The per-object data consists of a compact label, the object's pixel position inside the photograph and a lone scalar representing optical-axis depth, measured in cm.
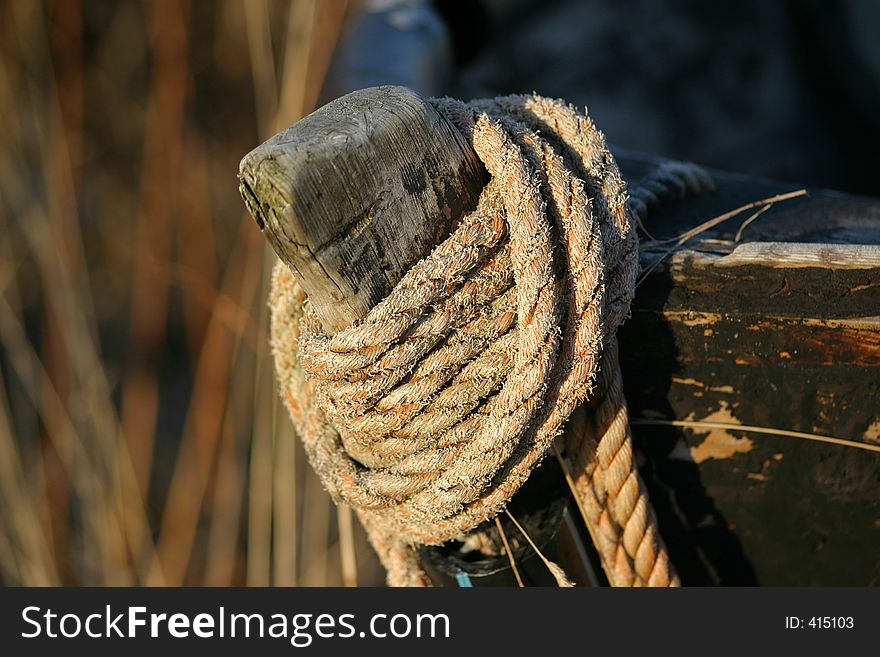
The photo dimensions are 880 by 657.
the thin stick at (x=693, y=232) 141
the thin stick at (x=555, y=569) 141
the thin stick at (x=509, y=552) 142
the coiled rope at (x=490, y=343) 135
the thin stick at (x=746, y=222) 143
